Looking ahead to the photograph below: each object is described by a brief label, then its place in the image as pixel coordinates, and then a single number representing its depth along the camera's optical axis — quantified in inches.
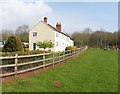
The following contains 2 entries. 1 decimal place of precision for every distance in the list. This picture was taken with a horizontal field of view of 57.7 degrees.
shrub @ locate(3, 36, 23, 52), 302.4
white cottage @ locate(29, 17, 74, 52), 952.8
